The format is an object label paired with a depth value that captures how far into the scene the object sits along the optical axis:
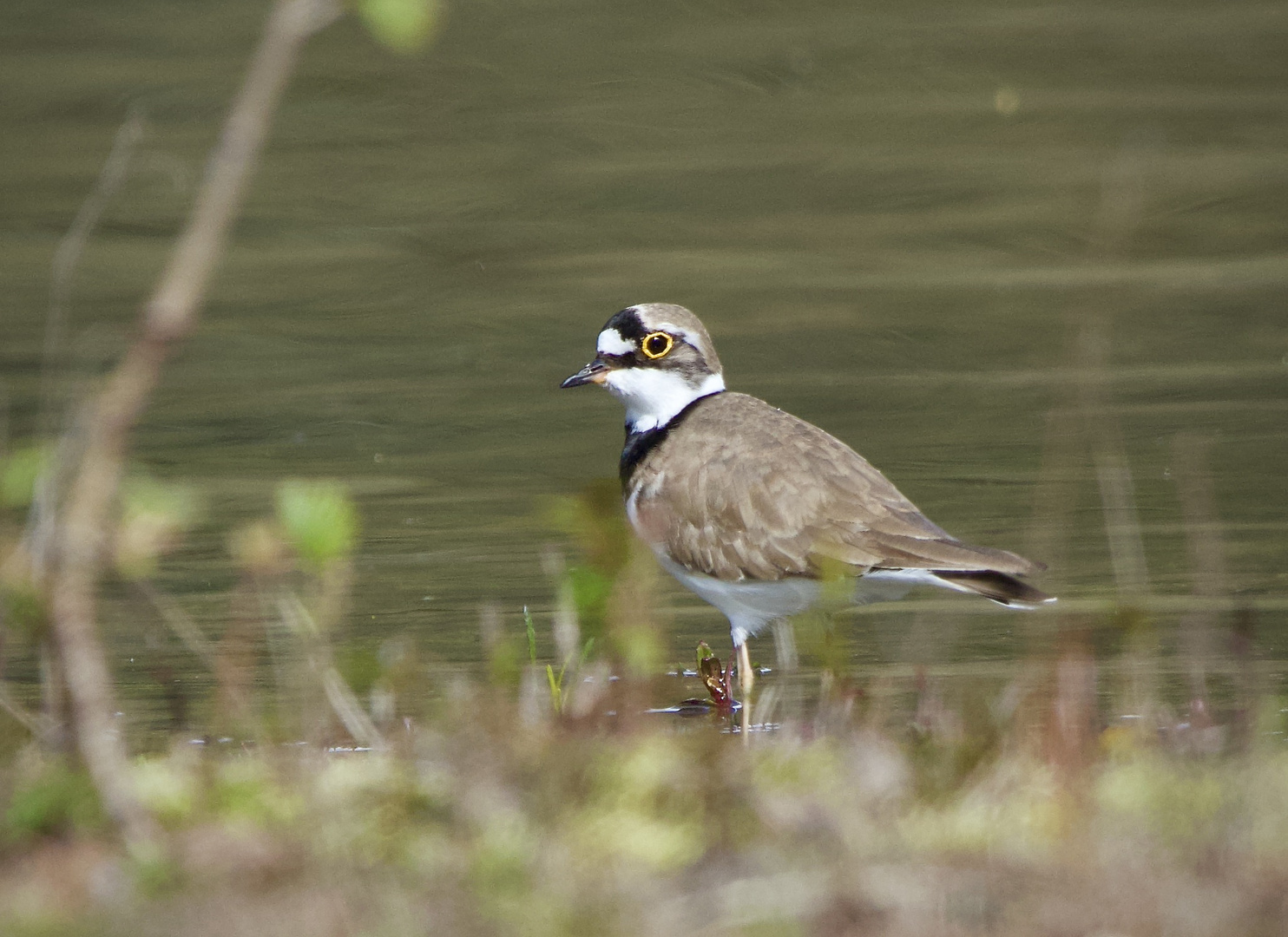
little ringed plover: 13.03
